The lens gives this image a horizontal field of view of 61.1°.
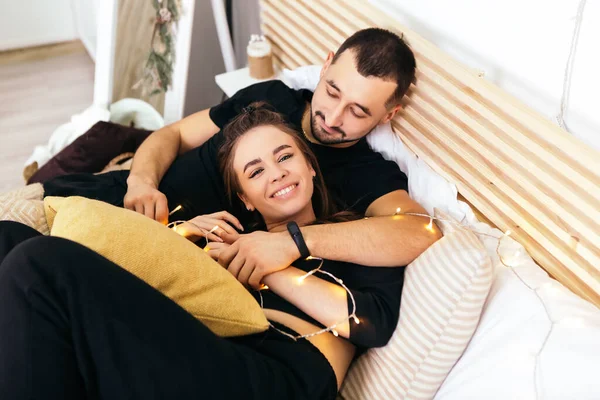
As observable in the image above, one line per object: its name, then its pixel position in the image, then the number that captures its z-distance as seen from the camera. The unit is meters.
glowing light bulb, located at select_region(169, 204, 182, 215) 1.52
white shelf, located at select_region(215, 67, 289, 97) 2.08
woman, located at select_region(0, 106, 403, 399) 0.90
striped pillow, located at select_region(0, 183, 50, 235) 1.38
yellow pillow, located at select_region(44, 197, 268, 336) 1.05
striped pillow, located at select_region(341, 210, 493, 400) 1.09
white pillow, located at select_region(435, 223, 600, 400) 1.00
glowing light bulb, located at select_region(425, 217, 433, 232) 1.30
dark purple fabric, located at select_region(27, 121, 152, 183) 1.95
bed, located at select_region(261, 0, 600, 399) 1.05
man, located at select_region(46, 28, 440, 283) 1.27
